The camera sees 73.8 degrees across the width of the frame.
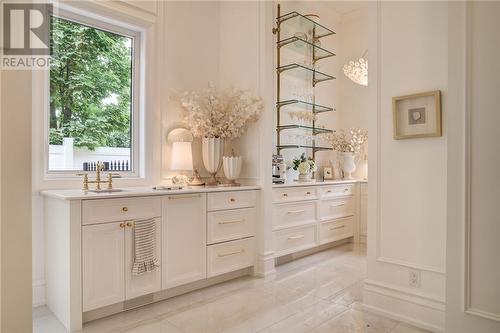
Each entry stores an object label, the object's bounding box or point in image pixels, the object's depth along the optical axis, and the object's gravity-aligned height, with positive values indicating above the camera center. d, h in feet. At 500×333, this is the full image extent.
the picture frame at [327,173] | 15.74 -0.40
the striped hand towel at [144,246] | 7.86 -1.97
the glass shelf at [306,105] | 13.51 +2.56
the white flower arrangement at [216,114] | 10.42 +1.60
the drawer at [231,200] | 9.48 -1.06
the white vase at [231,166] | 10.58 -0.05
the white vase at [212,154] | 10.62 +0.33
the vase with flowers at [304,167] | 13.51 -0.11
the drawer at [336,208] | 13.56 -1.85
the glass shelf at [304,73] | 13.55 +4.01
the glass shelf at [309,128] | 13.56 +1.56
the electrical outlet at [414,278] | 7.40 -2.53
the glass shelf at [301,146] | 13.65 +0.76
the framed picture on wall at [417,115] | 7.13 +1.11
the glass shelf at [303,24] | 13.62 +6.04
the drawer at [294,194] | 11.45 -1.07
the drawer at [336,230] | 13.51 -2.79
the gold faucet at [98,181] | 8.41 -0.43
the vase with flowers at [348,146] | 15.62 +0.89
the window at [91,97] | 8.98 +1.94
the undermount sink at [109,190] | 8.25 -0.67
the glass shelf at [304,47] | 13.55 +5.11
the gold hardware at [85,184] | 8.38 -0.50
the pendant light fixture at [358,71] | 13.30 +3.78
